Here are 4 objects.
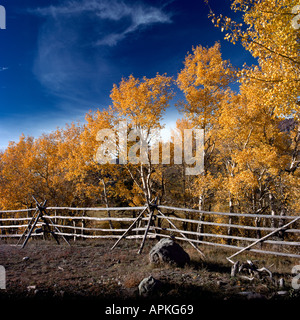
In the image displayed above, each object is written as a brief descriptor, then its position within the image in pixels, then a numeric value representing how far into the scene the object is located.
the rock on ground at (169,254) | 6.97
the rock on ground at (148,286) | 4.85
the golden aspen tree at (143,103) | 16.09
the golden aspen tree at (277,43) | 6.77
